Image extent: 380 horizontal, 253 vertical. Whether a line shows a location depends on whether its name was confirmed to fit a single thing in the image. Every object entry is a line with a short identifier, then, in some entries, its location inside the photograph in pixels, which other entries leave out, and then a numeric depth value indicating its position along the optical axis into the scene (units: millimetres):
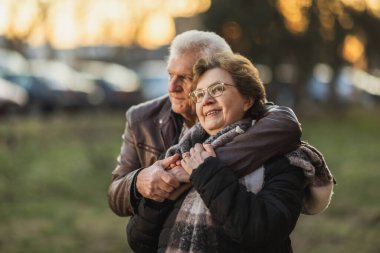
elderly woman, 2891
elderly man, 3104
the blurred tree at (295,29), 21031
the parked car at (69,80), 25266
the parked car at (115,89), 27078
